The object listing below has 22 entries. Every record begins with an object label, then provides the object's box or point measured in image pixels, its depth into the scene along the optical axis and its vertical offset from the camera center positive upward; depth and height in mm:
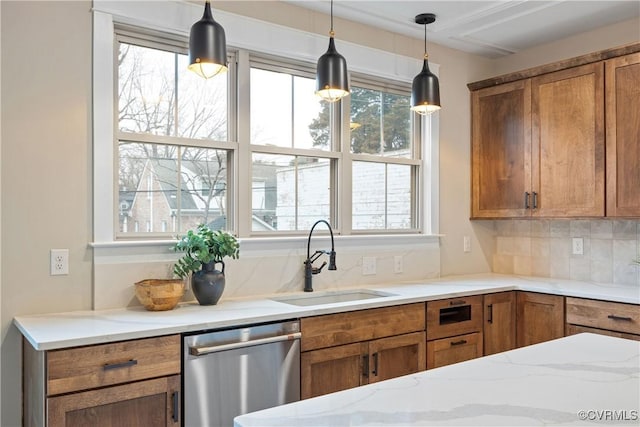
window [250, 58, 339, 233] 3025 +423
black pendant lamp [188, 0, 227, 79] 2191 +730
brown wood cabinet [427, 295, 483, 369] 2939 -633
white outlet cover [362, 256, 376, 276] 3344 -289
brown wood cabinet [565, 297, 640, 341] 2799 -535
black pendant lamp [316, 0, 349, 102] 2562 +703
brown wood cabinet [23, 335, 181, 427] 1842 -605
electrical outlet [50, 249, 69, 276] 2363 -189
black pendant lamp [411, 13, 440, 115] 2959 +718
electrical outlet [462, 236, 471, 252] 3949 -169
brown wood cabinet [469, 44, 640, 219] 3076 +523
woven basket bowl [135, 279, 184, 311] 2363 -336
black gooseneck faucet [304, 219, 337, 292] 3027 -276
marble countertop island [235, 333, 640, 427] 1075 -402
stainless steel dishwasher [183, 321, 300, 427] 2109 -638
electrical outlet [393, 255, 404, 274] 3496 -291
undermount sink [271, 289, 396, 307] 2943 -446
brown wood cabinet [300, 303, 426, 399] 2450 -633
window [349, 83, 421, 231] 3438 +405
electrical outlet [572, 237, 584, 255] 3588 -172
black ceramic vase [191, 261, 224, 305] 2502 -304
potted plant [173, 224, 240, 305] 2502 -192
